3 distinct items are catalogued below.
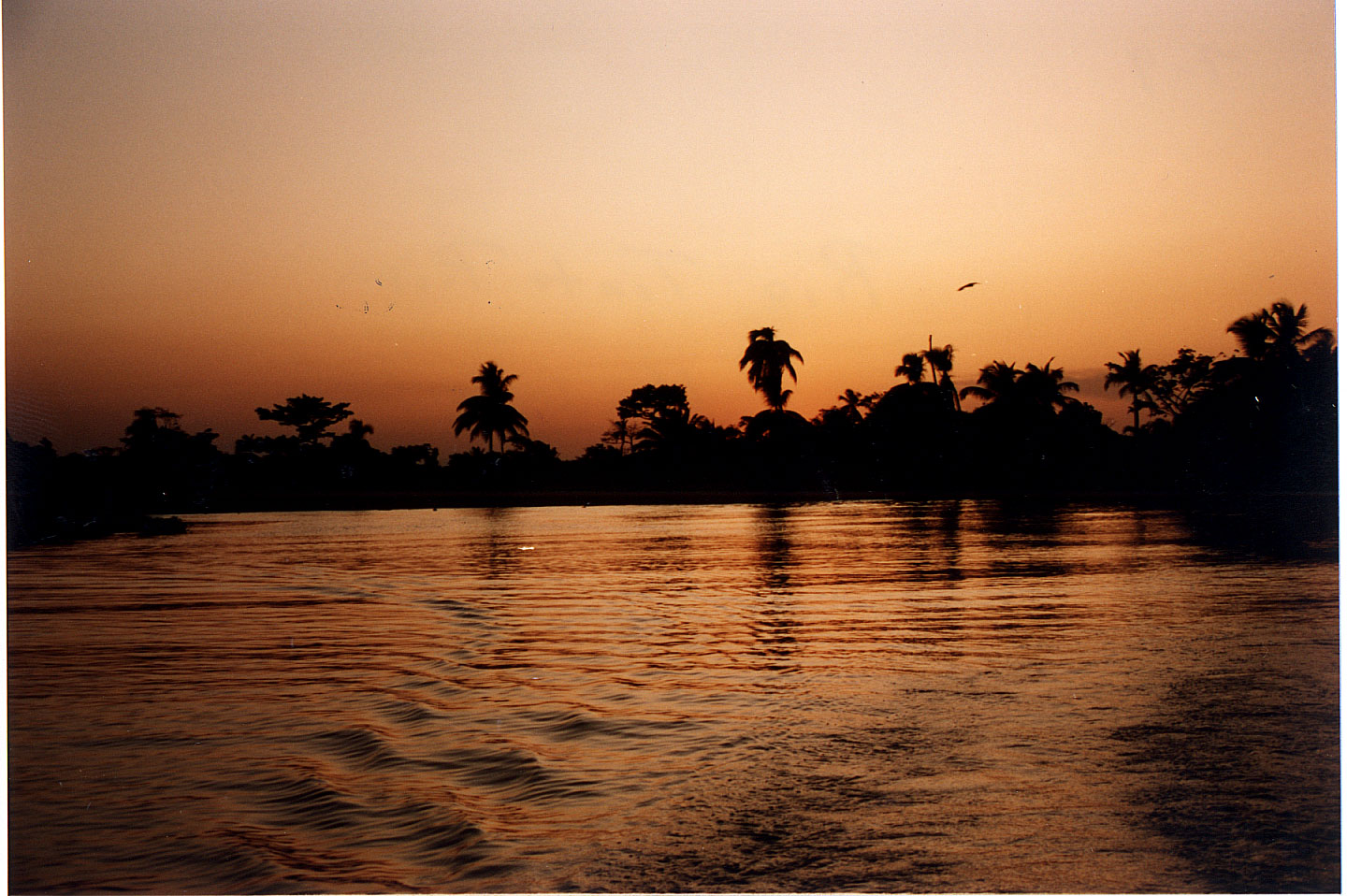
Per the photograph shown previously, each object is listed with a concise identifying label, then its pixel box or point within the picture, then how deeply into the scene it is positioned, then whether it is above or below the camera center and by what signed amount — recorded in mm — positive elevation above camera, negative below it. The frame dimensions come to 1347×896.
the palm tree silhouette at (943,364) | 39434 +4038
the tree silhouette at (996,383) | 40188 +3452
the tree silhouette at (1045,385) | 40906 +3367
